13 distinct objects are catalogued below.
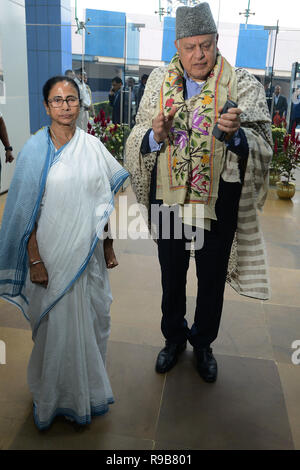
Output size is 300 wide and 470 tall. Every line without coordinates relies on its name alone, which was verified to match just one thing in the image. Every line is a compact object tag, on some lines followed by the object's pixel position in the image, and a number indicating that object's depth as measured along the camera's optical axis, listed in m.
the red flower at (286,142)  6.12
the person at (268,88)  7.00
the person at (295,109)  7.48
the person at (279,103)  7.46
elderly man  1.88
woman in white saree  1.75
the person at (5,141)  3.92
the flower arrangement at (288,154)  6.15
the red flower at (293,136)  6.21
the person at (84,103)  6.12
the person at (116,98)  6.34
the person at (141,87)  6.32
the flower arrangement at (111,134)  6.14
